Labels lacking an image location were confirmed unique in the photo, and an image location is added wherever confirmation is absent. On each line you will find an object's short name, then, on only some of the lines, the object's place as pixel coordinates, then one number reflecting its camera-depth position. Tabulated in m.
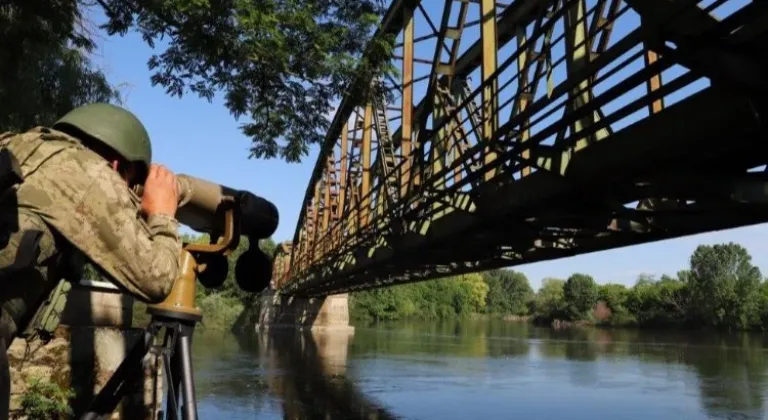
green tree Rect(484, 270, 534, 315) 136.25
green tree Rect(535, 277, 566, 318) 92.00
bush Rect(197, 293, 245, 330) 53.01
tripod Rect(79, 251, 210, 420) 2.23
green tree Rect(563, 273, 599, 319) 88.50
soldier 1.94
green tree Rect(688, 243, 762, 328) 71.12
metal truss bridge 5.11
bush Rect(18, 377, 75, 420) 4.73
